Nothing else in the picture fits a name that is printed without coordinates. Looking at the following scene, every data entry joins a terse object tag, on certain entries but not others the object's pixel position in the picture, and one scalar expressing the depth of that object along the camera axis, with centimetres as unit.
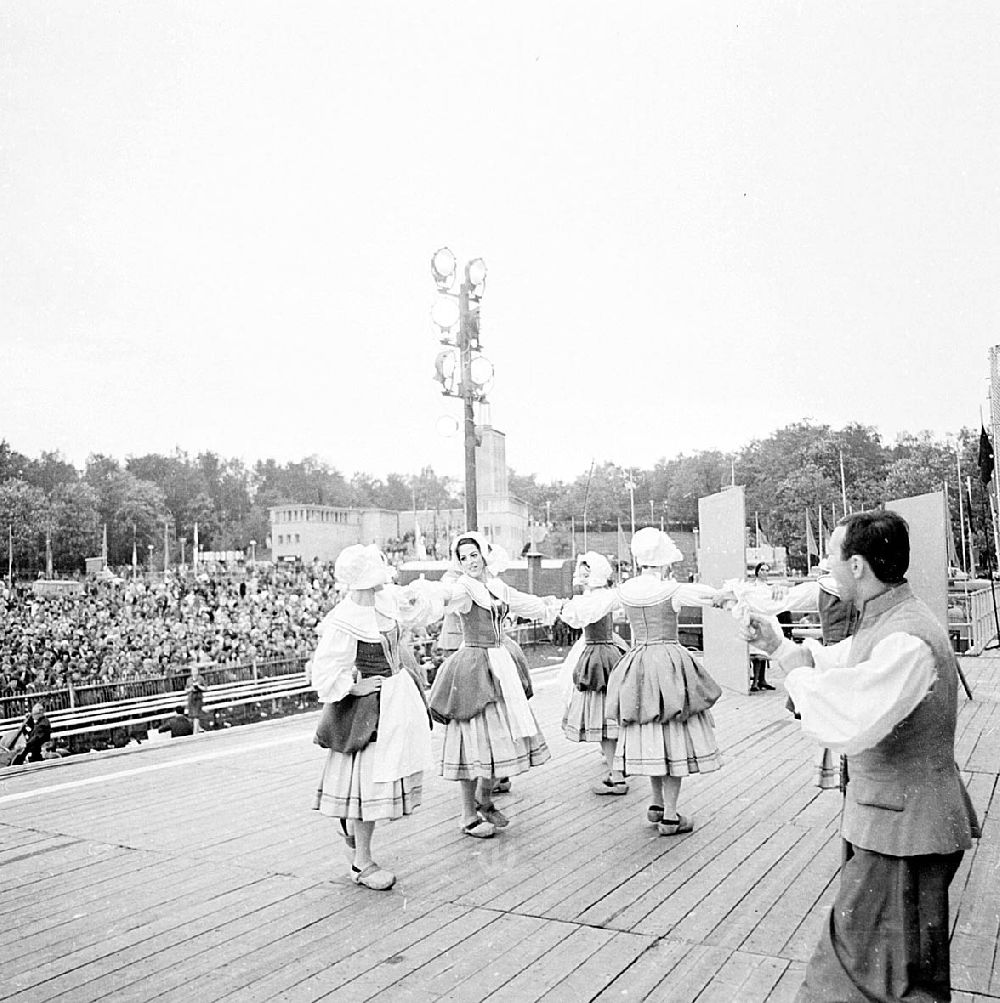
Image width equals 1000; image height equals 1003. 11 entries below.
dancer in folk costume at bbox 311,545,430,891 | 376
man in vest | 200
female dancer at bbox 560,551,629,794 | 534
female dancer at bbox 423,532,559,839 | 452
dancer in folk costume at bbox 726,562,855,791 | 466
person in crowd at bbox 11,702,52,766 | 817
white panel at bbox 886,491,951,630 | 661
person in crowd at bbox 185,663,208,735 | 1012
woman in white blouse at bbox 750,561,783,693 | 970
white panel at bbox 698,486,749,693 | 820
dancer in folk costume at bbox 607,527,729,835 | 444
